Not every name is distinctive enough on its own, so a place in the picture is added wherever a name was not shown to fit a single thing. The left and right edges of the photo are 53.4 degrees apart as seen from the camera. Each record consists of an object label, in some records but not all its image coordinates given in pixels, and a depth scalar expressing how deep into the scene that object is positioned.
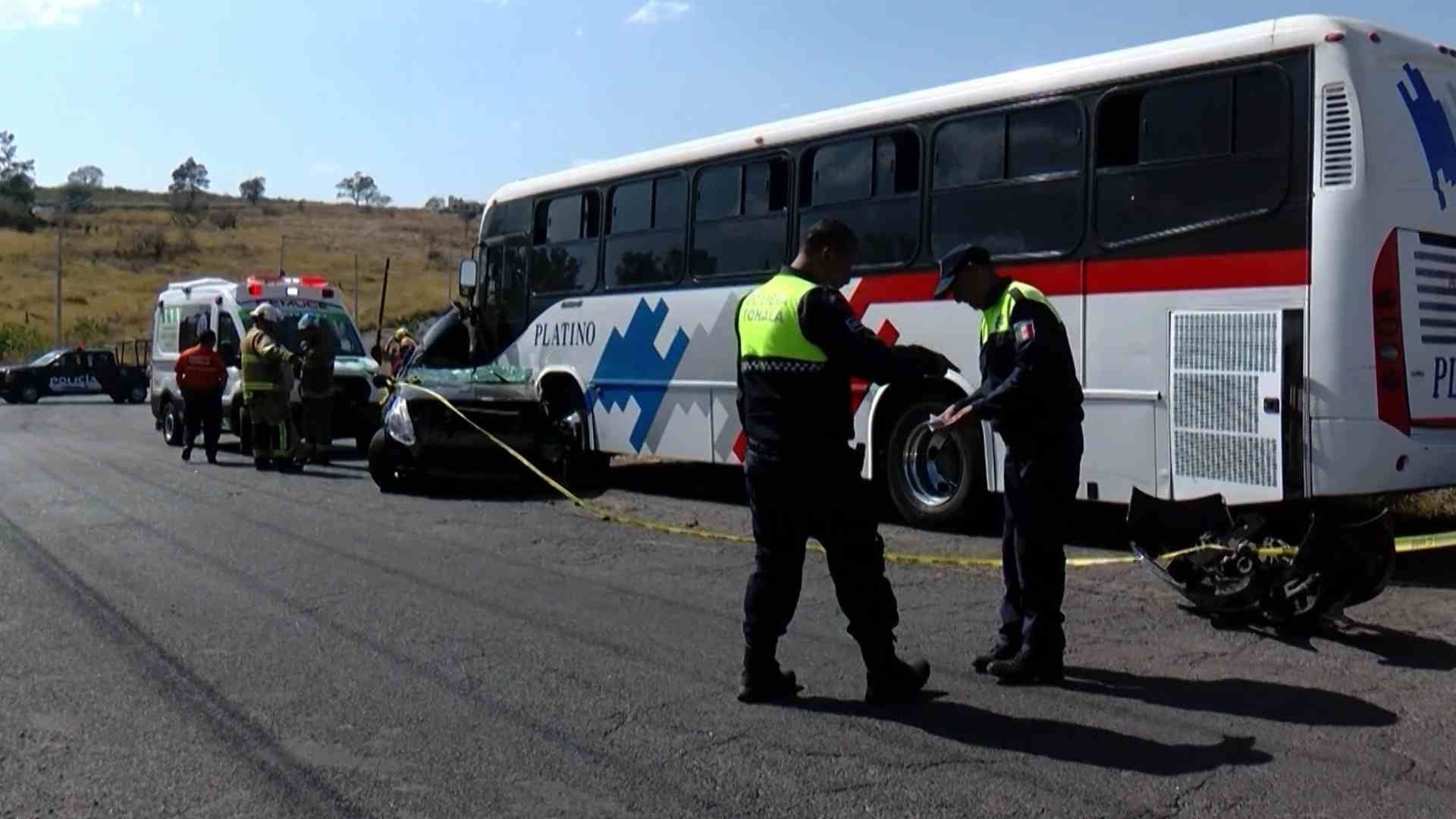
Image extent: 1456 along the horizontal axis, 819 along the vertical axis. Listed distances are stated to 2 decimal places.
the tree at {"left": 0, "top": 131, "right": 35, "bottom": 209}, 96.44
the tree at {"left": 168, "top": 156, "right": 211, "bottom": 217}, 123.16
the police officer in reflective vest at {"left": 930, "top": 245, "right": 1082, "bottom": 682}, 5.99
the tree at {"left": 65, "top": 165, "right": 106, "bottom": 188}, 134.88
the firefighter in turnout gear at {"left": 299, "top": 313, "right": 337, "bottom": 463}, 16.52
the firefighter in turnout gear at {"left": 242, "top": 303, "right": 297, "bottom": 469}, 16.03
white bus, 7.94
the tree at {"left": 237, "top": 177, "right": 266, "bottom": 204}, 122.07
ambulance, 18.39
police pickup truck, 40.03
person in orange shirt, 16.67
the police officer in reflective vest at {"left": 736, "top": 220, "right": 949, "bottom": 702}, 5.55
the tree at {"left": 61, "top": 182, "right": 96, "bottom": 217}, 96.17
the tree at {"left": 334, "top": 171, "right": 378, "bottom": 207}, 132.75
